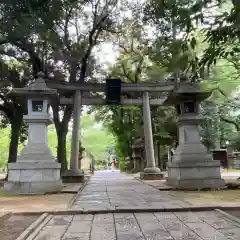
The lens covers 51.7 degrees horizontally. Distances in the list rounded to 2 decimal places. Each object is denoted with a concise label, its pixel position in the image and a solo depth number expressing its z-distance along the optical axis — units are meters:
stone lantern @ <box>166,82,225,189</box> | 8.41
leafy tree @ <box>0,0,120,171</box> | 11.88
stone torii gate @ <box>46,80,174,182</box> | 12.00
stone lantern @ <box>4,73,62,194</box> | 8.19
